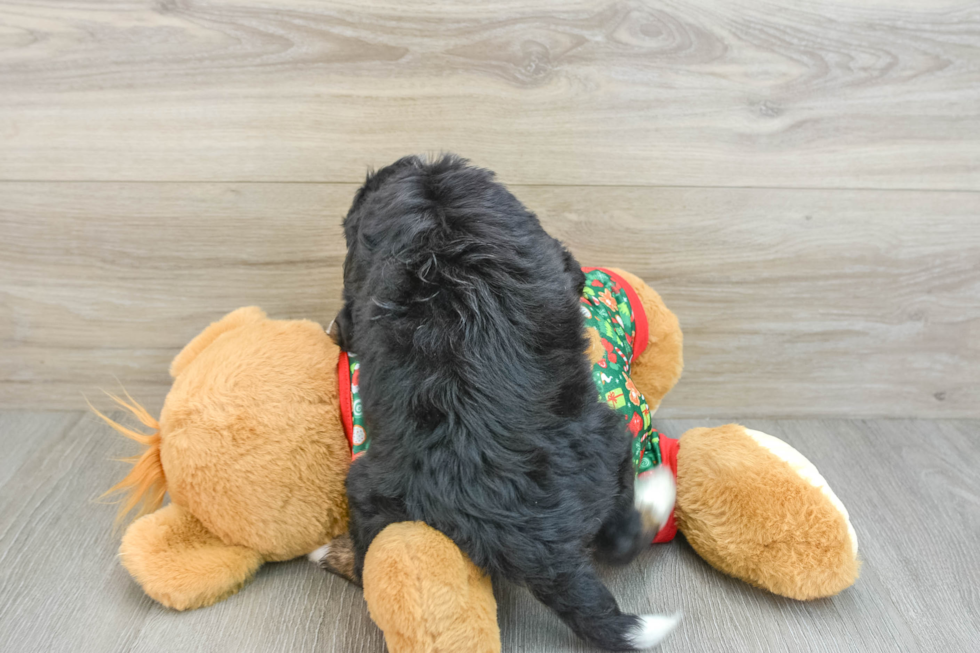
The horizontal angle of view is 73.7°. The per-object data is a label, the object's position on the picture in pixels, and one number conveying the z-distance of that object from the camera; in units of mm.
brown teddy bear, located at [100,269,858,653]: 665
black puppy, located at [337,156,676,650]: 544
